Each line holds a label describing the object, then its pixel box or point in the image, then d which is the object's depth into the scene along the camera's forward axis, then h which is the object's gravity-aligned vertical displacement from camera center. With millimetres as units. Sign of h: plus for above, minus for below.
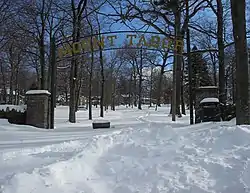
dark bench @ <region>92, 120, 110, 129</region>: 9109 -1028
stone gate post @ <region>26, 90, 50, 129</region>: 9170 -304
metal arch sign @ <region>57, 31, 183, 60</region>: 9109 +2588
